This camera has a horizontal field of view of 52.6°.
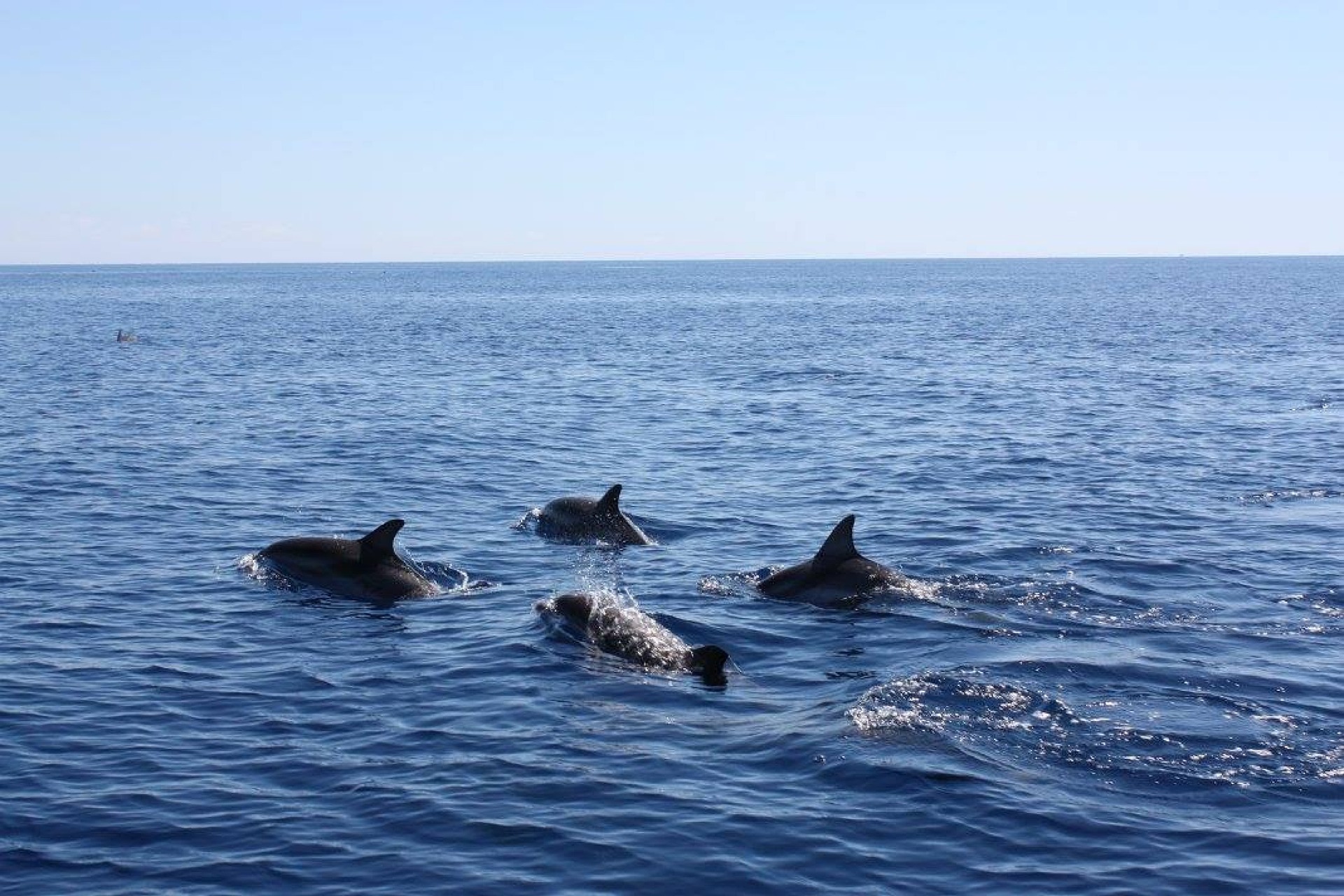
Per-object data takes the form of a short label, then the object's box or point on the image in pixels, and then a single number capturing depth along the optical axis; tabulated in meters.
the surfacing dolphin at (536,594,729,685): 16.83
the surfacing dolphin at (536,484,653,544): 25.06
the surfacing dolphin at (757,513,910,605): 20.56
